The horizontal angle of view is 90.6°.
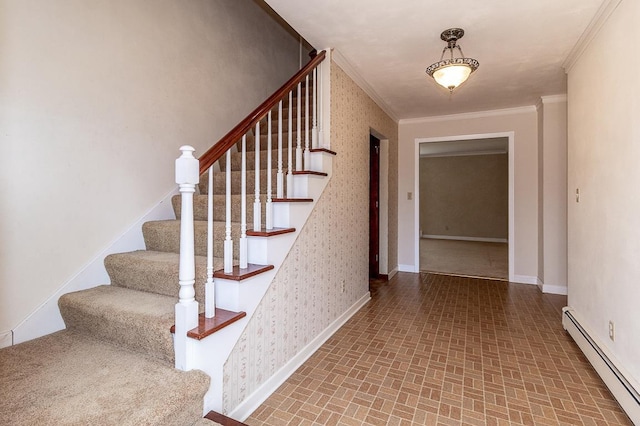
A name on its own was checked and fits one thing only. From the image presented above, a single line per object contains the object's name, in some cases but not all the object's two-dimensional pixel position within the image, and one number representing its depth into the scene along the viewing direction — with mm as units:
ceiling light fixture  2365
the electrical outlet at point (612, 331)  2021
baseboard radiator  1708
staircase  1308
